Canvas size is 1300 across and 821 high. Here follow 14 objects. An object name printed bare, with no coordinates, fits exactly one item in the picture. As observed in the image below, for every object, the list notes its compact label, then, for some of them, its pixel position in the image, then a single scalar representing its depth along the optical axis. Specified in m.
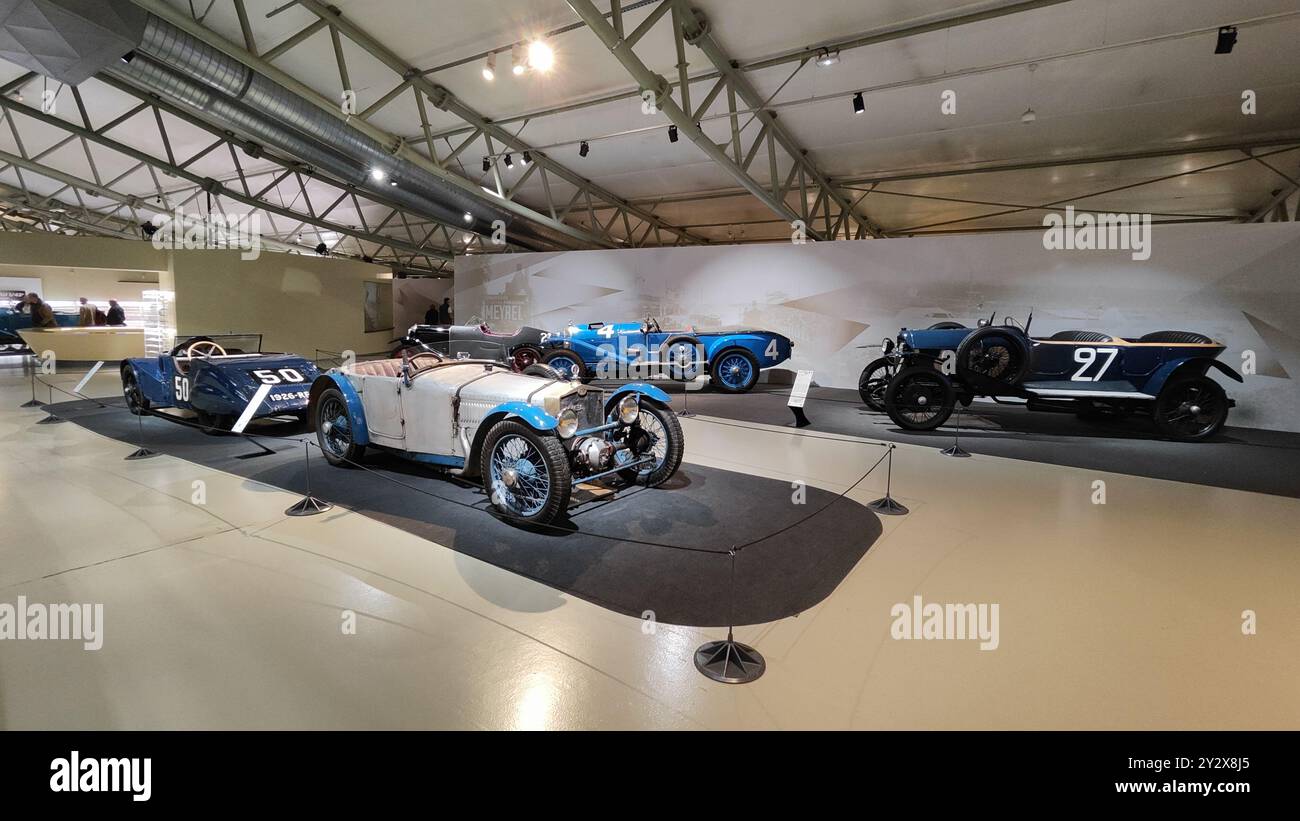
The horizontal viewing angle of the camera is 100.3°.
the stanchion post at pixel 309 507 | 4.20
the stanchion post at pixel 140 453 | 5.70
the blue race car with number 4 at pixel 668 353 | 10.59
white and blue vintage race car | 3.96
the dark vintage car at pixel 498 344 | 11.85
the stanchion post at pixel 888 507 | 4.42
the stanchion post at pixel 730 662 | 2.35
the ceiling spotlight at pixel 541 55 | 6.34
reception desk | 14.43
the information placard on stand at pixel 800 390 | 6.85
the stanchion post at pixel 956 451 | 6.23
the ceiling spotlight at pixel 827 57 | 6.66
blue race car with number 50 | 6.52
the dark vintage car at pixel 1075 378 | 6.94
